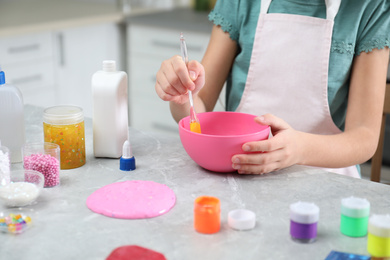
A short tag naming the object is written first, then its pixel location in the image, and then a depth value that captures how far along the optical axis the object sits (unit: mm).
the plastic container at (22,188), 962
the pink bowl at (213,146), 1080
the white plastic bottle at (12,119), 1127
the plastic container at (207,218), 883
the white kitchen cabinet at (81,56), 2777
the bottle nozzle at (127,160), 1137
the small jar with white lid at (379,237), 816
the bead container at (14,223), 885
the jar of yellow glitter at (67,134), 1136
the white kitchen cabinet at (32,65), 2523
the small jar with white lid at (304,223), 862
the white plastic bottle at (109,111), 1161
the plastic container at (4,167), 1019
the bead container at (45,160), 1053
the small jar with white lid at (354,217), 880
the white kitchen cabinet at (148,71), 2863
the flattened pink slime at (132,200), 946
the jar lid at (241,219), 895
